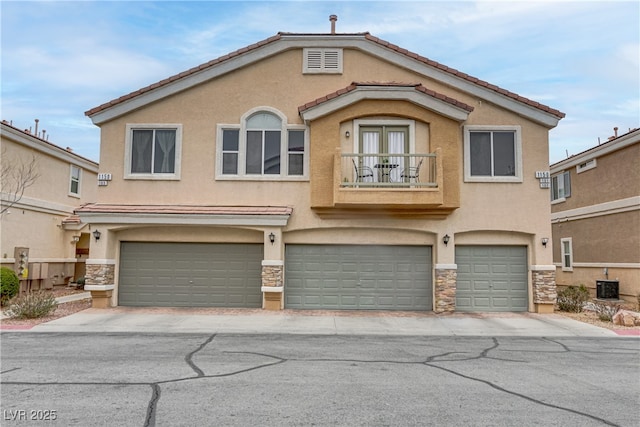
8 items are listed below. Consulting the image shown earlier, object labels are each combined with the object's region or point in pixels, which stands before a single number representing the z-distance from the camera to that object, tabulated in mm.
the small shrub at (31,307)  13344
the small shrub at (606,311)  14078
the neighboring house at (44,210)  18828
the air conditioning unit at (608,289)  18469
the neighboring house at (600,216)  18094
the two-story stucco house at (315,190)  15664
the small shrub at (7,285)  16016
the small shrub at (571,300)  16109
